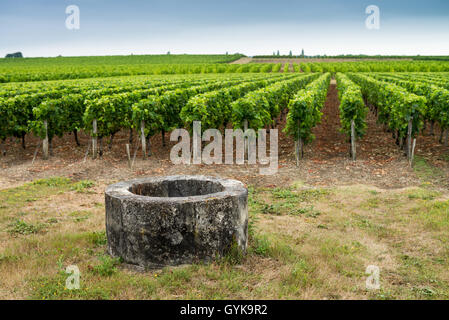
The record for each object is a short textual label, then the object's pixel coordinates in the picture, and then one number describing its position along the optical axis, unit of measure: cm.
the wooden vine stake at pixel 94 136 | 1566
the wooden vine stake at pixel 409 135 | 1438
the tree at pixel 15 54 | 13462
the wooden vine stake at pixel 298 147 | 1453
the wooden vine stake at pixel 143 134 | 1550
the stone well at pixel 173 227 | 623
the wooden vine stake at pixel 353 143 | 1482
